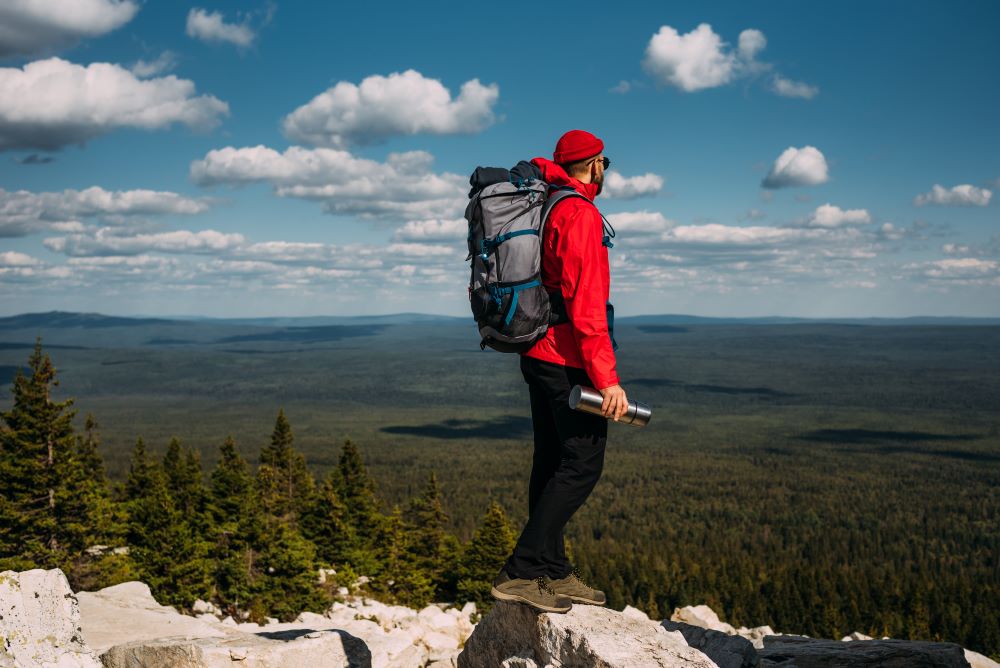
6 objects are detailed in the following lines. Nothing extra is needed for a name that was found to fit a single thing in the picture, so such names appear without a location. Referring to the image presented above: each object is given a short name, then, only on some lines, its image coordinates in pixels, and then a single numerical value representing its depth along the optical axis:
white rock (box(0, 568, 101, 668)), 7.96
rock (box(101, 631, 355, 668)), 9.27
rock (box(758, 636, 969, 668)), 10.50
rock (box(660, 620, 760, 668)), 9.66
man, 6.82
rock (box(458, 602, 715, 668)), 6.85
